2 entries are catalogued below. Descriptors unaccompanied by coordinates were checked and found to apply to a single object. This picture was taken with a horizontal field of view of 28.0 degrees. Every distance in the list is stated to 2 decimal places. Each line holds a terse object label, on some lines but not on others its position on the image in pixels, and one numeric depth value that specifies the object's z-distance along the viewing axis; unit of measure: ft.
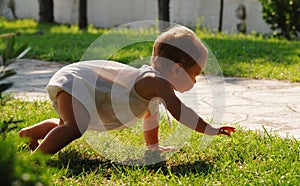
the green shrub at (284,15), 34.81
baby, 10.02
